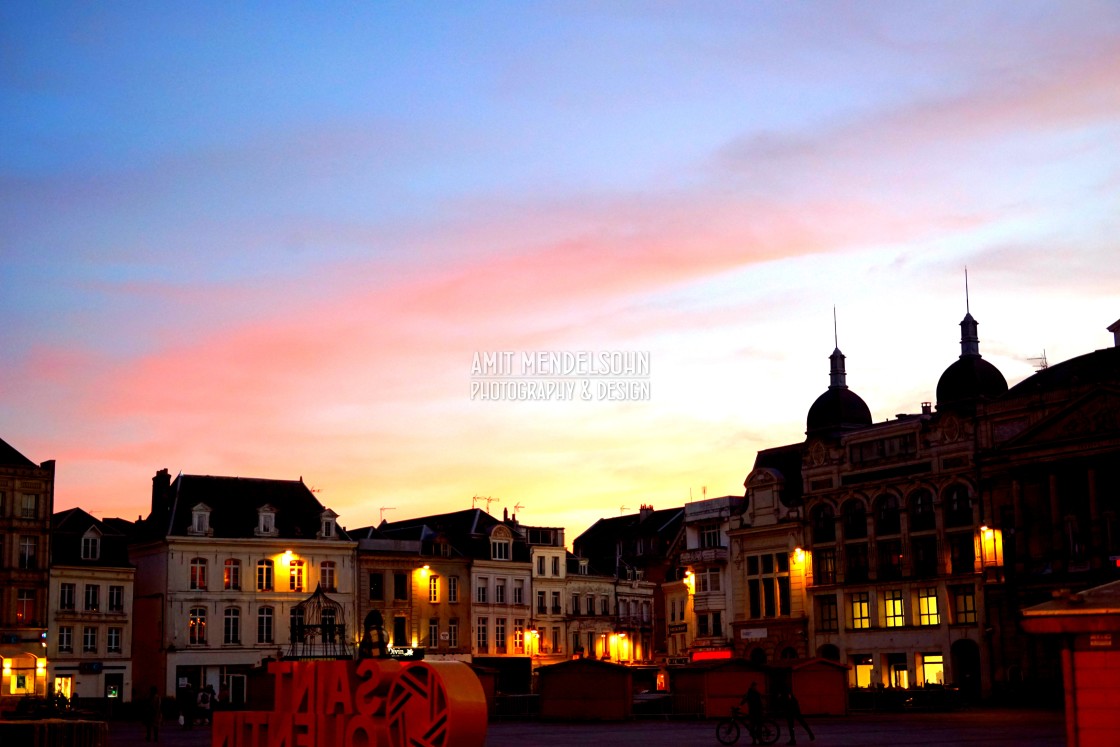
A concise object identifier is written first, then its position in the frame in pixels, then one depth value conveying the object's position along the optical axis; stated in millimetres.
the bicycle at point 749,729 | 39906
